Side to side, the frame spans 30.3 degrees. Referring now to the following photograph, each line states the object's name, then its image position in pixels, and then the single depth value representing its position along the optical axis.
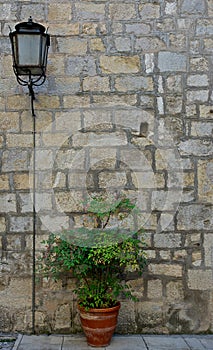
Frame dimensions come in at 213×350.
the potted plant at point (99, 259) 2.78
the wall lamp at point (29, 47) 2.83
